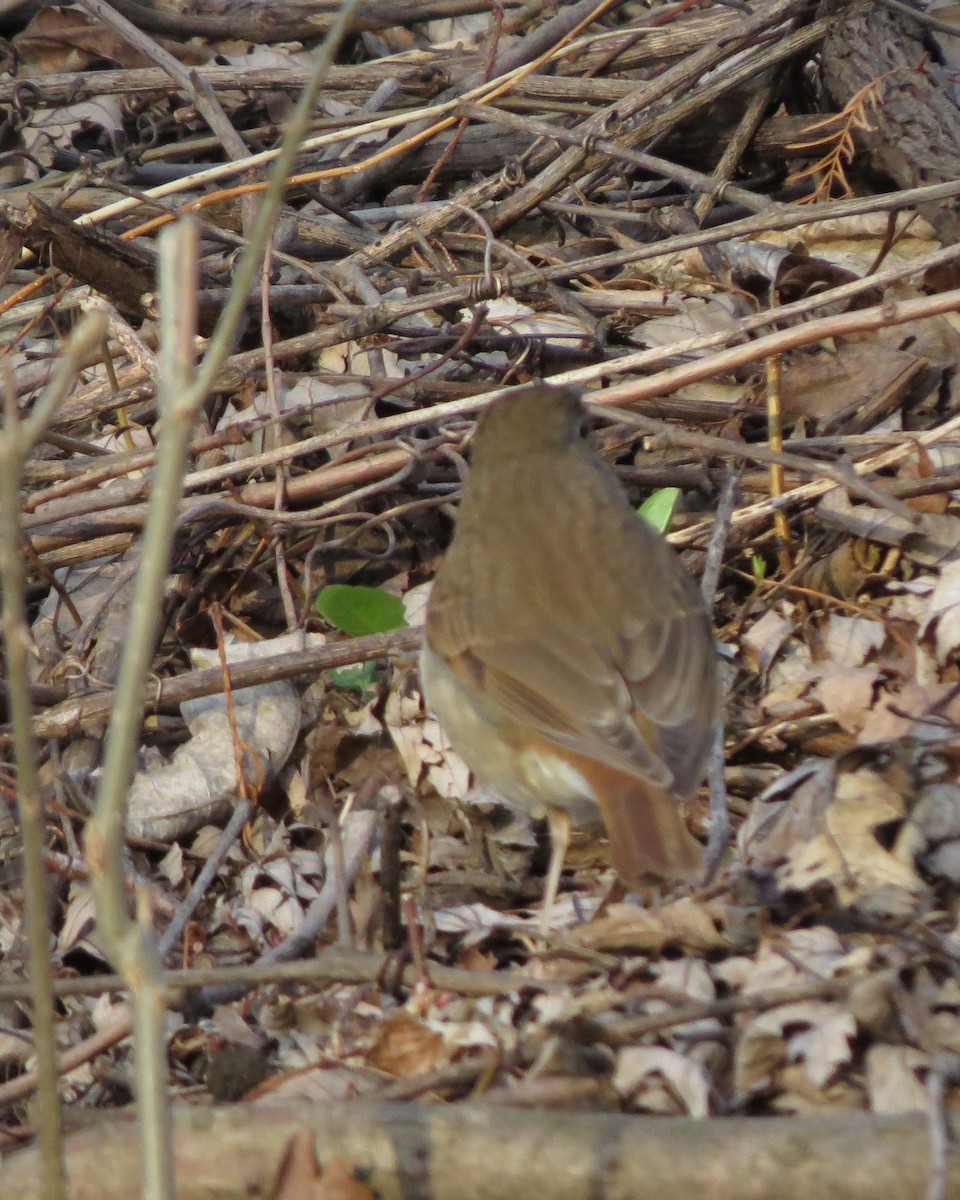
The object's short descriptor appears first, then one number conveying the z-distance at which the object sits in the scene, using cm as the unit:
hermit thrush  694
